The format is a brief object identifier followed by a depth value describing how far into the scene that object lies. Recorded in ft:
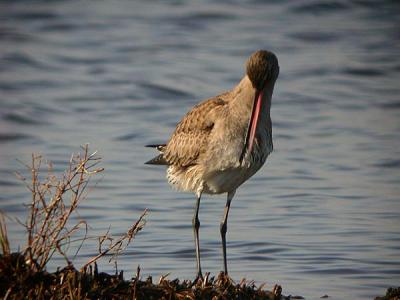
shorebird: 52.34
